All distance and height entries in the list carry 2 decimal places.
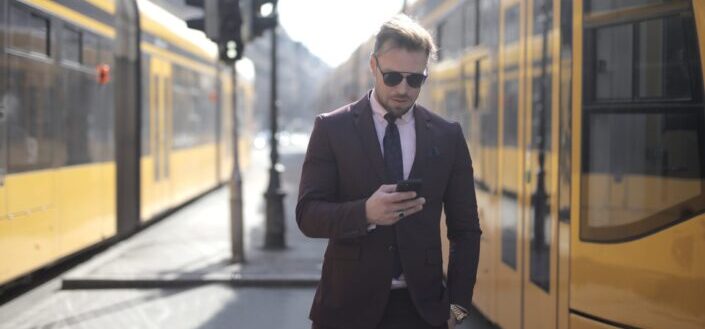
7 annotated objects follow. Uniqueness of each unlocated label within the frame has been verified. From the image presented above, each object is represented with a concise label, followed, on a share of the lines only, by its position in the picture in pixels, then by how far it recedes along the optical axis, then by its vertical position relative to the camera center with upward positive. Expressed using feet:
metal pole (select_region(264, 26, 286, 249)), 39.32 -2.78
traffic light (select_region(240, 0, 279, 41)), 35.19 +4.74
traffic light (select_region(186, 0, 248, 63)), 32.76 +4.25
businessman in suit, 9.75 -0.59
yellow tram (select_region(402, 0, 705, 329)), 13.65 -0.32
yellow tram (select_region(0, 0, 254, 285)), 26.20 +0.86
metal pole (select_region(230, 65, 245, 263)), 34.45 -2.61
